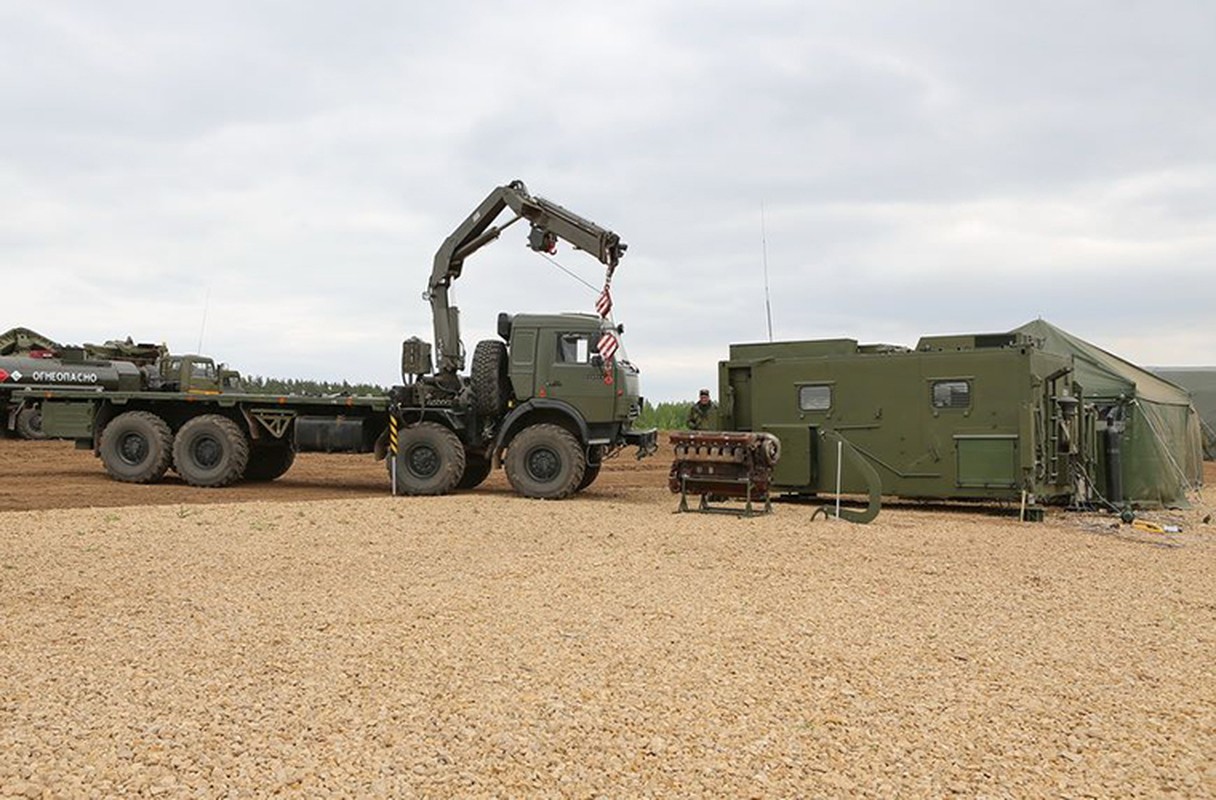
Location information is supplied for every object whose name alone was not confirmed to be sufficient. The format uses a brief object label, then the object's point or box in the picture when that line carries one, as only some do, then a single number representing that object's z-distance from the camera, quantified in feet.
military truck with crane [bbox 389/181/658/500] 53.01
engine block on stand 44.80
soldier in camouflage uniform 62.63
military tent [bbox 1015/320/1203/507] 57.52
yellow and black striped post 54.29
